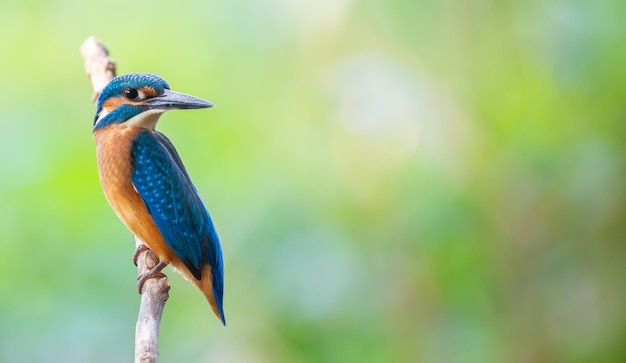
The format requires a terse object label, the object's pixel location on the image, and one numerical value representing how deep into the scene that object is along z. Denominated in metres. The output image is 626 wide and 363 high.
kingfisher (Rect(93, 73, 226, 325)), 3.99
